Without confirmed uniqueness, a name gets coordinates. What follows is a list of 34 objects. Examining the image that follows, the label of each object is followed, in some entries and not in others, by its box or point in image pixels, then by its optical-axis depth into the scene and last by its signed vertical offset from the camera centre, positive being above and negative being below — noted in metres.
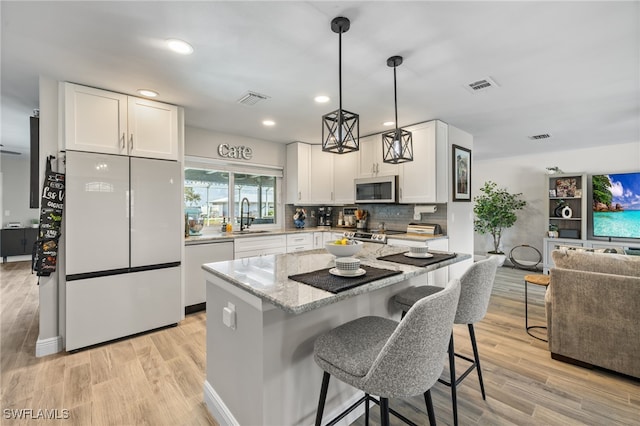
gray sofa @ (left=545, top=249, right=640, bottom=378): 2.06 -0.76
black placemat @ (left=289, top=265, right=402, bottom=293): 1.32 -0.34
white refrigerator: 2.51 -0.31
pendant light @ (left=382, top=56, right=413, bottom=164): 2.17 +0.57
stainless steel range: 3.83 -0.32
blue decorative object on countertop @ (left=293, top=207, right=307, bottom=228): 4.96 -0.08
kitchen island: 1.34 -0.65
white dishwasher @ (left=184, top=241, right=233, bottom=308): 3.37 -0.64
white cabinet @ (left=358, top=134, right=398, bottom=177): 4.12 +0.82
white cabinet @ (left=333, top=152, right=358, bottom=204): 4.65 +0.62
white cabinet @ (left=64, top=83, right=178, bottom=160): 2.52 +0.88
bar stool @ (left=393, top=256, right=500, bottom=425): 1.68 -0.54
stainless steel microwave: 3.98 +0.35
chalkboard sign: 2.42 -0.07
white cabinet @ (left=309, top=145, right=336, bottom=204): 4.89 +0.65
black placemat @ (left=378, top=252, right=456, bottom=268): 1.85 -0.33
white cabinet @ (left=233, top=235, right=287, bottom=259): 3.79 -0.46
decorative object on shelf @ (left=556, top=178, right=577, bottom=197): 5.25 +0.48
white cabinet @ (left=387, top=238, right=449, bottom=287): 3.56 -0.45
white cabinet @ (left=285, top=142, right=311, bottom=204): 4.75 +0.70
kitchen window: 4.10 +0.32
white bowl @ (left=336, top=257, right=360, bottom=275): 1.51 -0.28
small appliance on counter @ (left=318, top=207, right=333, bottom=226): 5.34 -0.05
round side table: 2.76 -0.68
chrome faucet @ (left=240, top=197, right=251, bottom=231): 4.41 -0.07
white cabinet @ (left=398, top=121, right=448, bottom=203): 3.59 +0.63
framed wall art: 3.77 +0.55
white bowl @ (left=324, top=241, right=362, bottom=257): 1.65 -0.21
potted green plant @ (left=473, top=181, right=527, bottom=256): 5.84 +0.04
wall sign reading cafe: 4.23 +0.96
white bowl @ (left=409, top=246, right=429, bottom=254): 2.06 -0.27
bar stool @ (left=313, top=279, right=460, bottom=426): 1.03 -0.60
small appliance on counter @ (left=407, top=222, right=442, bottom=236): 3.79 -0.22
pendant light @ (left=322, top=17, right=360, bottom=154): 1.72 +0.54
